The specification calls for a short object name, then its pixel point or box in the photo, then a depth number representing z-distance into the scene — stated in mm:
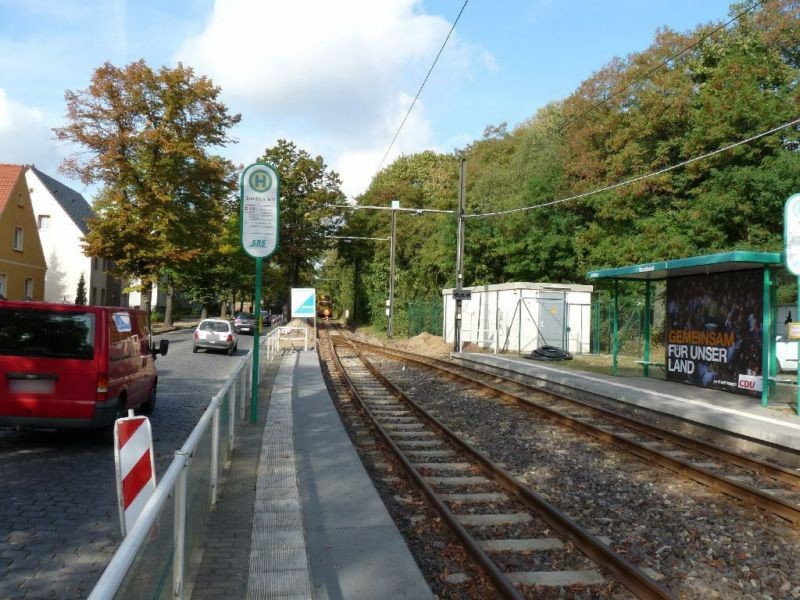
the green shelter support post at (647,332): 18428
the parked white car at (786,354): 21391
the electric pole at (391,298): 43906
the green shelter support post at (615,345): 18578
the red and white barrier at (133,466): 4156
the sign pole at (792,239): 12336
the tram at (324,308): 92406
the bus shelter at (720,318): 13328
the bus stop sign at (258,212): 10656
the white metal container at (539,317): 29484
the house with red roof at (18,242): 36594
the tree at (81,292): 47694
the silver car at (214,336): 26219
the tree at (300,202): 55375
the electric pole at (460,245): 29359
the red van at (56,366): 7859
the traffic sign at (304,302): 30969
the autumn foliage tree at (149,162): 39000
